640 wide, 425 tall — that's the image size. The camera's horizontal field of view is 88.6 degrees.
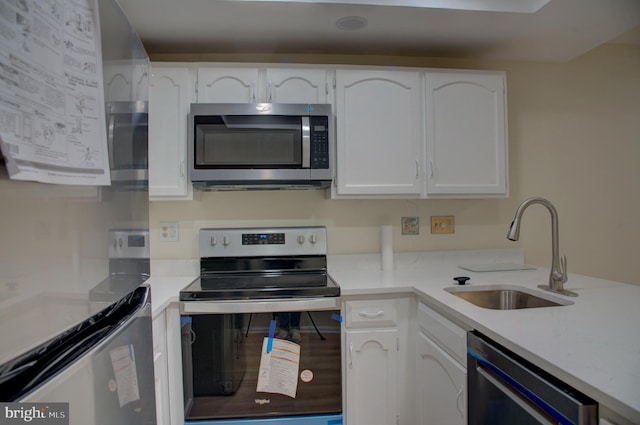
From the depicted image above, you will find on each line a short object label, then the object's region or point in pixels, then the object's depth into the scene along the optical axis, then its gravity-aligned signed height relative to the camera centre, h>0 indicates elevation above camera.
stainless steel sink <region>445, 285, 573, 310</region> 1.55 -0.43
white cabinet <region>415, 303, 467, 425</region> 1.18 -0.66
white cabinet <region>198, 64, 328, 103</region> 1.75 +0.68
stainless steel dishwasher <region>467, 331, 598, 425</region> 0.72 -0.48
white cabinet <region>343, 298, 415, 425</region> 1.56 -0.74
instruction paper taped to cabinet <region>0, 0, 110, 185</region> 0.36 +0.16
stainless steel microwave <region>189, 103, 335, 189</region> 1.68 +0.35
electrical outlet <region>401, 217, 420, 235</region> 2.12 -0.11
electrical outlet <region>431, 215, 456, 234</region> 2.14 -0.11
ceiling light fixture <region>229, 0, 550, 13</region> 1.53 +0.97
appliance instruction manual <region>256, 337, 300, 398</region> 1.51 -0.74
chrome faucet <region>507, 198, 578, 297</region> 1.38 -0.24
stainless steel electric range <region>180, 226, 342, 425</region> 1.50 -0.66
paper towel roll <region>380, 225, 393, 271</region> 1.96 -0.23
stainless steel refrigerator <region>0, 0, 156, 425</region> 0.37 -0.10
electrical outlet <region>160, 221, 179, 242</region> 1.99 -0.12
